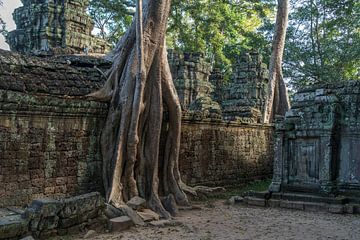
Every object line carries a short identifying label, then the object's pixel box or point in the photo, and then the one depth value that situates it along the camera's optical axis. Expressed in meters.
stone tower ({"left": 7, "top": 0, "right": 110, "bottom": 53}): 12.85
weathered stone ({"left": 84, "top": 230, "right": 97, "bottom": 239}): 5.51
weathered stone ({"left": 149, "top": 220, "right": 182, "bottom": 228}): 6.41
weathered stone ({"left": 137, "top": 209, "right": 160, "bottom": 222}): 6.56
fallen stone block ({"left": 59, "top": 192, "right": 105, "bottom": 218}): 5.42
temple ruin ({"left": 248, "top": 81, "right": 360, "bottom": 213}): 8.35
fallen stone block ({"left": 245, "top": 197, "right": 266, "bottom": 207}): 8.77
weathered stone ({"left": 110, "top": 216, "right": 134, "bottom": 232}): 5.93
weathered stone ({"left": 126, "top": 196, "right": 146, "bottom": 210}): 6.82
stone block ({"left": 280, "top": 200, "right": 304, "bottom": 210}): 8.30
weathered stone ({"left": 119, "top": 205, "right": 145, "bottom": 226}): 6.31
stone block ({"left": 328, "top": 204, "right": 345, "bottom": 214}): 7.86
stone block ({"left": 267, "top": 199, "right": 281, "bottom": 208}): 8.61
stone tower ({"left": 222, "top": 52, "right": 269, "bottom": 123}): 17.00
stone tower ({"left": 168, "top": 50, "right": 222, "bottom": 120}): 14.87
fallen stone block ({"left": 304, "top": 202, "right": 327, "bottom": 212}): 8.09
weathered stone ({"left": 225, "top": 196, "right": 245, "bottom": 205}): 8.93
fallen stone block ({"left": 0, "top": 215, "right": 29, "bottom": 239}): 4.55
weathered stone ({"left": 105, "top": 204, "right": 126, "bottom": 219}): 6.36
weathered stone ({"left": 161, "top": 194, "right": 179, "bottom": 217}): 7.36
